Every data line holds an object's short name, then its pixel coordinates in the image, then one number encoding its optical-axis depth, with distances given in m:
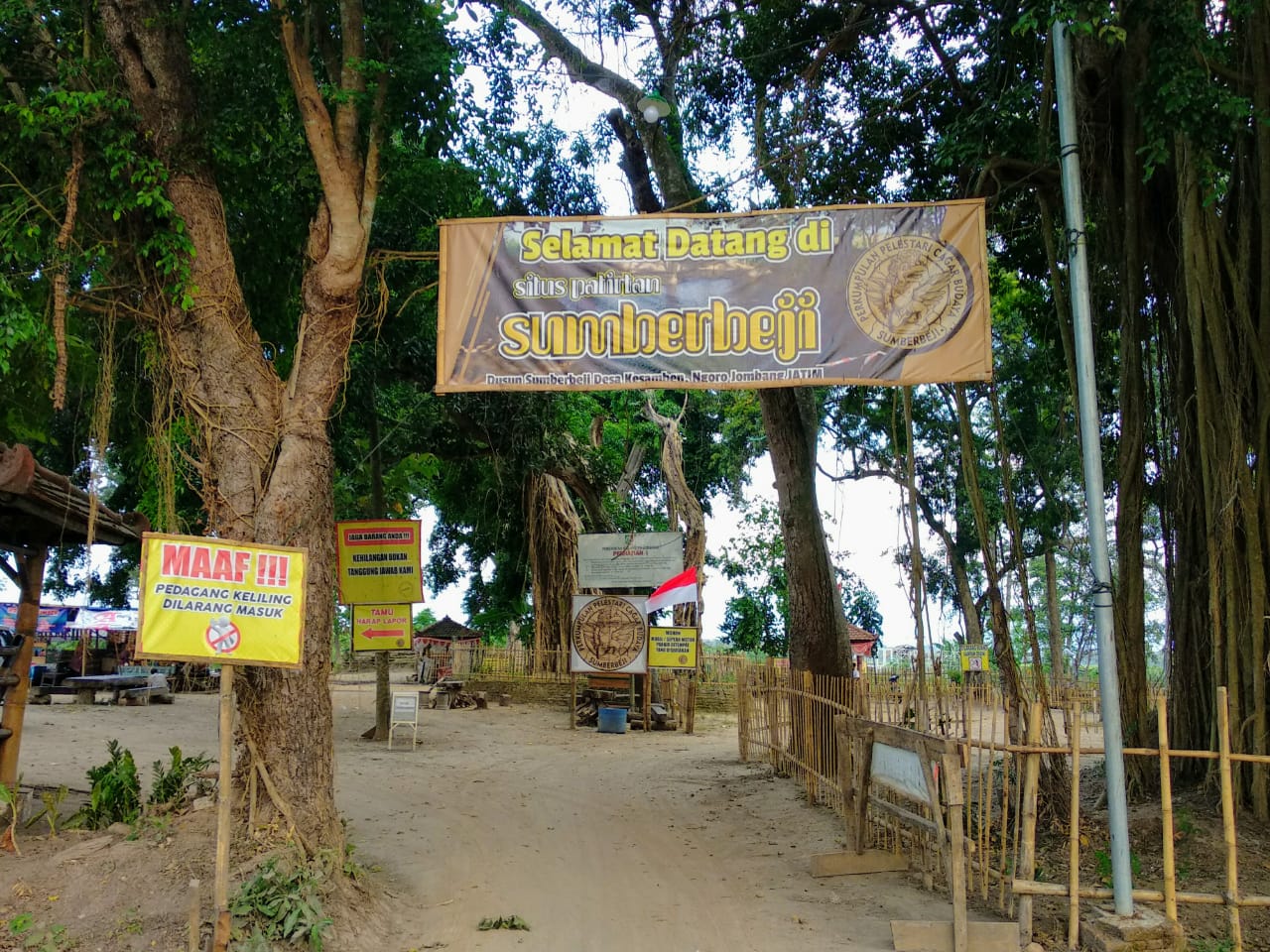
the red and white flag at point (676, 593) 17.91
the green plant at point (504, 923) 6.03
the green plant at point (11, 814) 6.12
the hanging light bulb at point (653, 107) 11.20
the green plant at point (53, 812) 6.49
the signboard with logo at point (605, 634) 17.72
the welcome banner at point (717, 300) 6.39
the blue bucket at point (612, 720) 17.73
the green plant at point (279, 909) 5.18
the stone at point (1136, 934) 5.29
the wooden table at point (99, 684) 19.47
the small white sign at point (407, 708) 14.07
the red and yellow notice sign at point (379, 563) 12.26
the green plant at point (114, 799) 6.63
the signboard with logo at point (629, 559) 18.05
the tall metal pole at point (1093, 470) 5.55
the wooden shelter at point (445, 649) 23.09
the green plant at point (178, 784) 6.52
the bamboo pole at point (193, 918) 4.87
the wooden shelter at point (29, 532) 6.61
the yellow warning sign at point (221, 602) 5.01
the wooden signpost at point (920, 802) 5.39
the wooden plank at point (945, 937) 5.39
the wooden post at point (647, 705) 18.25
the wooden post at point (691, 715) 18.25
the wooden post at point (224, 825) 4.89
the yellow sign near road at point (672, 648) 17.62
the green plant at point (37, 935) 4.99
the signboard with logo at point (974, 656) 23.12
